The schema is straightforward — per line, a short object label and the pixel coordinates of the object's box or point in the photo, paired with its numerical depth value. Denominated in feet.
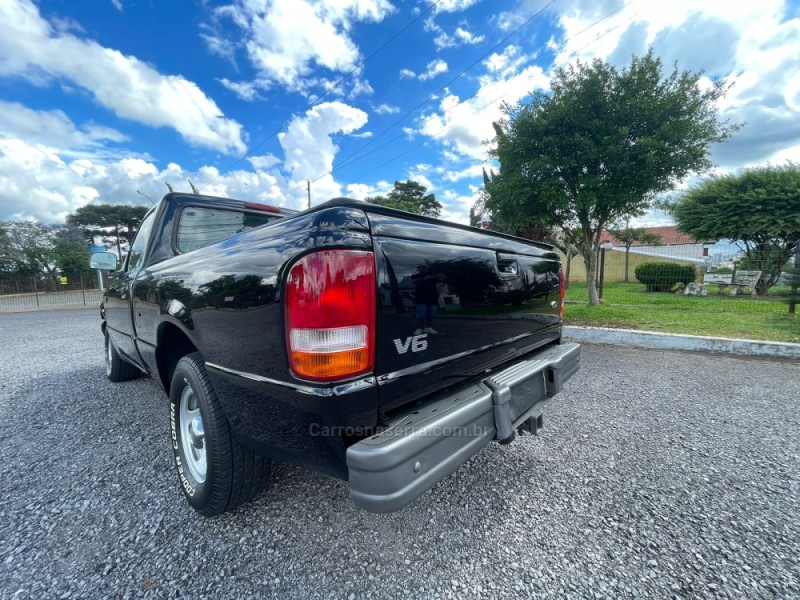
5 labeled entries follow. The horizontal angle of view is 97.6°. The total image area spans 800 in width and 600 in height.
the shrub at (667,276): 44.55
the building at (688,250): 43.21
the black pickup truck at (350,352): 4.10
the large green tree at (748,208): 38.19
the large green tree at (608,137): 24.11
